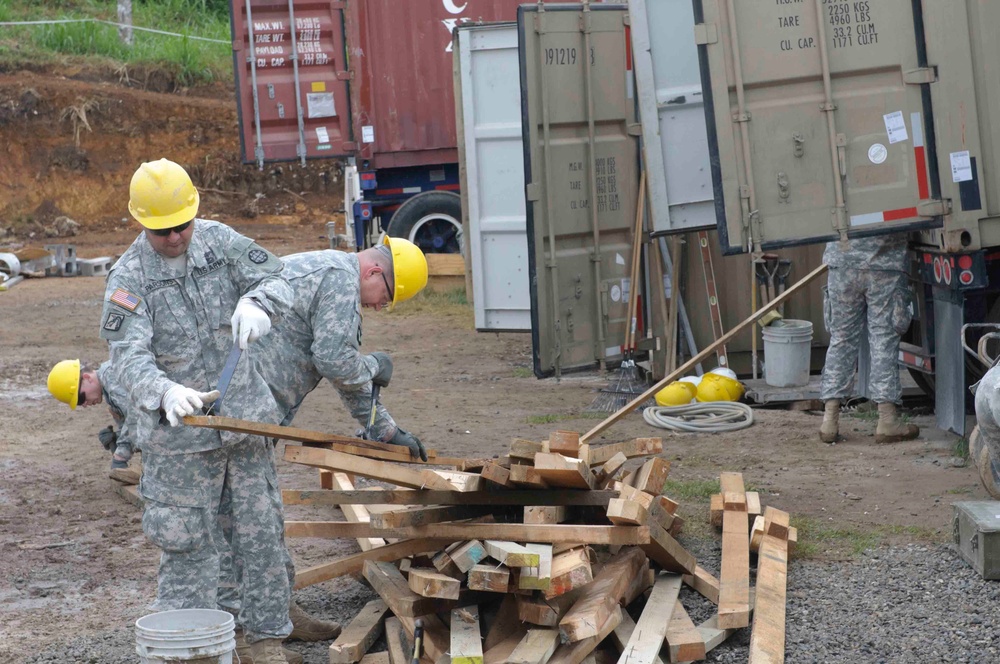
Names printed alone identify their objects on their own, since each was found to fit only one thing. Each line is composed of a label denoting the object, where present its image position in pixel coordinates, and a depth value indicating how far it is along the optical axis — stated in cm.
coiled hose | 1580
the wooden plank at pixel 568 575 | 828
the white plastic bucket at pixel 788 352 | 1703
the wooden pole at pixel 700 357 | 1438
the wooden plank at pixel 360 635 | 855
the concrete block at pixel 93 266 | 3411
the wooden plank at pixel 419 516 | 877
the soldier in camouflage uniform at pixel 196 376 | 800
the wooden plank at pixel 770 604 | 828
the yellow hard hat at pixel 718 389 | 1710
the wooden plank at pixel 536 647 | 783
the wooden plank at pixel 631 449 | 1072
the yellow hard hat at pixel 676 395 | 1726
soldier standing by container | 1451
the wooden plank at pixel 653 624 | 808
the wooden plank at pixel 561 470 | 905
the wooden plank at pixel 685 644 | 839
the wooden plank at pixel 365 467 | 842
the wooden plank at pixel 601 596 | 798
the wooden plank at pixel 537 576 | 809
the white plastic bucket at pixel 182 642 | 743
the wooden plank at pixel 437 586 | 840
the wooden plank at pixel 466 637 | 792
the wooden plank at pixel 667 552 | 915
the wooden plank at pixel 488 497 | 918
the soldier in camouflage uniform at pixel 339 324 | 872
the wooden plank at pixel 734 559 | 882
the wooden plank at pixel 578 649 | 801
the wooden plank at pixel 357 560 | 955
